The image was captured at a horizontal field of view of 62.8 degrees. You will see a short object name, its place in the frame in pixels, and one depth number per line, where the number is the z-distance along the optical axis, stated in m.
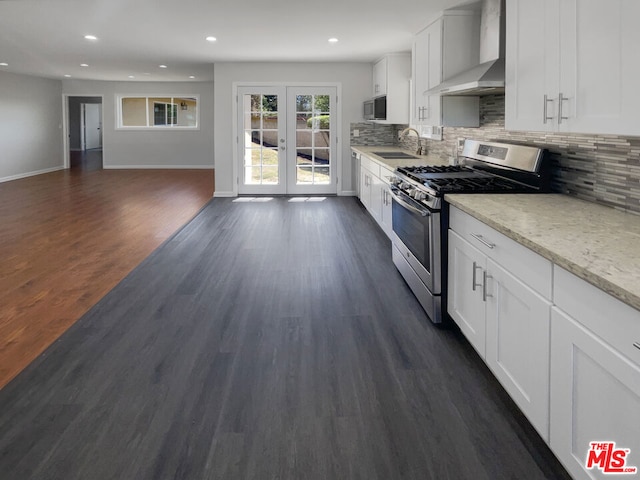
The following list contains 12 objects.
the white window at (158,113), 13.84
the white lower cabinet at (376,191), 5.50
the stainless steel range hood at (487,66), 3.40
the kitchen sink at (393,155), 6.27
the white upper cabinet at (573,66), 1.86
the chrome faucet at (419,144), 6.41
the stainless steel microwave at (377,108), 7.47
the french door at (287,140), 8.85
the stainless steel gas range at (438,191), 3.13
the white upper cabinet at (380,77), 7.61
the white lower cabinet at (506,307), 1.88
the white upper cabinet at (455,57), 4.59
